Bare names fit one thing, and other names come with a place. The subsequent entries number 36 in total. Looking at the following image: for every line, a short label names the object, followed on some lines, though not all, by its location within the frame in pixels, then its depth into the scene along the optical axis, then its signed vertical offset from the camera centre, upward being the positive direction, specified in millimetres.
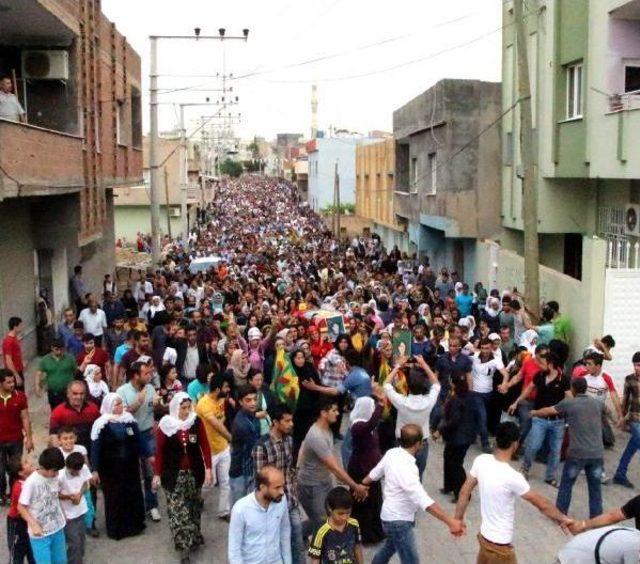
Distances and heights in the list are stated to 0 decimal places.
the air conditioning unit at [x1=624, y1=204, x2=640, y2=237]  15984 -788
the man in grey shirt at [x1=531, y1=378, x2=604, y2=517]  7891 -2378
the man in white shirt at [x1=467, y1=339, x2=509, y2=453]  10297 -2285
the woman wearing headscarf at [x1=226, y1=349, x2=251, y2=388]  9281 -2001
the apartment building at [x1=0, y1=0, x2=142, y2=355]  13354 +626
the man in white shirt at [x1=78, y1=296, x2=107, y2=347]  14023 -2194
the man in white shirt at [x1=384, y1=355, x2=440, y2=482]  8047 -2038
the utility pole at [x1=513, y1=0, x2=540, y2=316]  13680 -81
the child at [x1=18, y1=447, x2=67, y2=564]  6332 -2343
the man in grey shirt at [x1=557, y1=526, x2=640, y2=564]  4633 -1979
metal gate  12789 -2007
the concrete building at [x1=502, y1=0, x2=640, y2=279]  15078 +1046
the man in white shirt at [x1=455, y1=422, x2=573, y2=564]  5828 -2113
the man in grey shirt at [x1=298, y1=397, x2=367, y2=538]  6730 -2237
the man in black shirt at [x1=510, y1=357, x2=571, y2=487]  9070 -2439
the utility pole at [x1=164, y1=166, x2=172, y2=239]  46556 -803
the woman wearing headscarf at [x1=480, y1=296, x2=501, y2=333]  13969 -2215
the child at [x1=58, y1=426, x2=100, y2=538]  6926 -2042
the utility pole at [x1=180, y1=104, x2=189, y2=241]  40906 +425
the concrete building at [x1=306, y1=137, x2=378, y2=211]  68812 +1091
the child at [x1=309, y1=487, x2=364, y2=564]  5438 -2213
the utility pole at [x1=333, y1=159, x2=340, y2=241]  47125 -1920
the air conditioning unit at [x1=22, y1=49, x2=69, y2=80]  16031 +2158
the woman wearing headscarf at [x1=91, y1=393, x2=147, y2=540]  7668 -2485
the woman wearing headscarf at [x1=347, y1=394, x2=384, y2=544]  7250 -2173
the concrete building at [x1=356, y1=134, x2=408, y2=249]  35719 -477
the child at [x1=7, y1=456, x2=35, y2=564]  6477 -2623
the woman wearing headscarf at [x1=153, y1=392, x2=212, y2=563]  7352 -2369
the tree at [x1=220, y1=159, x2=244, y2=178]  175412 +2675
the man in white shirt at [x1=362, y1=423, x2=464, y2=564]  6105 -2182
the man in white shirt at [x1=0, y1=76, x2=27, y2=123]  12594 +1146
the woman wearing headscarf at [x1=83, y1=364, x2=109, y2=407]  9055 -2091
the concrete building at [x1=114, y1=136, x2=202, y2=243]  50562 -1230
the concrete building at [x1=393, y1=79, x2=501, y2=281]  22203 +485
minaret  159200 +13083
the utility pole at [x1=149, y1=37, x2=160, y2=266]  24678 +904
